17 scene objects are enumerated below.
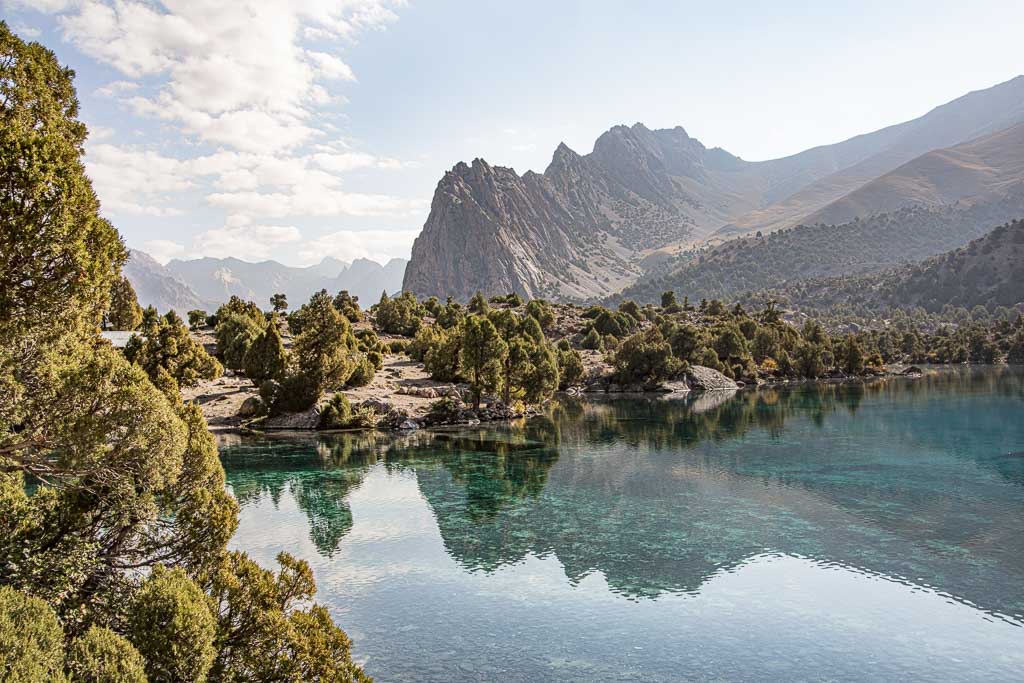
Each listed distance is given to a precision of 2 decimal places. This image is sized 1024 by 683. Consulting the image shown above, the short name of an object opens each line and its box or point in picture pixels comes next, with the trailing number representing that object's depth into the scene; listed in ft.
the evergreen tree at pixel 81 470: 36.09
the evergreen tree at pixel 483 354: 234.17
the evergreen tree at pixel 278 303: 434.63
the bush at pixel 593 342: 431.02
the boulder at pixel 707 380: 366.43
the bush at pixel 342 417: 214.48
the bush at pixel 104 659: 35.17
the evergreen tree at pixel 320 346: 216.13
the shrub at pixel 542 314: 447.42
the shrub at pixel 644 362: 352.08
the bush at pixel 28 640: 31.76
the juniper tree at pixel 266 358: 224.33
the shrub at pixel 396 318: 407.23
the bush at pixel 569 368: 345.31
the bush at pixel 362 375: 253.44
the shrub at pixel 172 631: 39.96
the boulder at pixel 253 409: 220.02
